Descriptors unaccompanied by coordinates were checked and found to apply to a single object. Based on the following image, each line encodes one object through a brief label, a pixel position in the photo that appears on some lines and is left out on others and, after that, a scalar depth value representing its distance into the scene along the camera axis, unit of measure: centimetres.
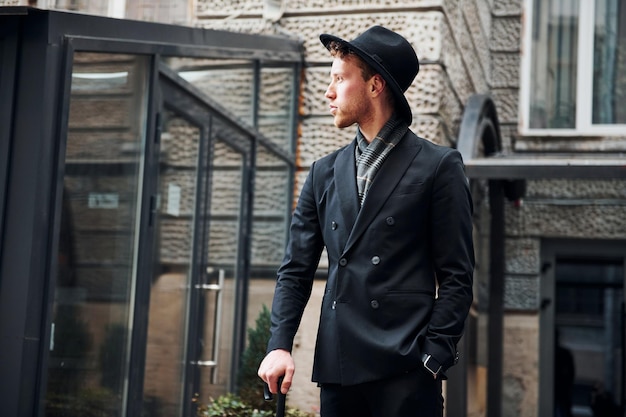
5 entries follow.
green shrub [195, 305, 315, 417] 675
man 285
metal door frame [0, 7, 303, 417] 514
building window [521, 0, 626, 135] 1045
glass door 621
